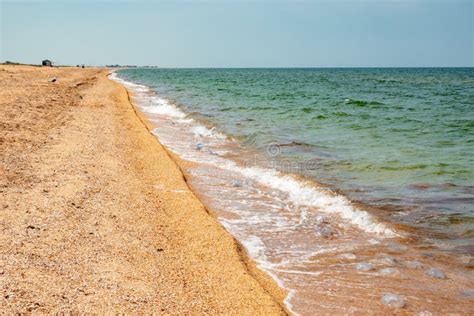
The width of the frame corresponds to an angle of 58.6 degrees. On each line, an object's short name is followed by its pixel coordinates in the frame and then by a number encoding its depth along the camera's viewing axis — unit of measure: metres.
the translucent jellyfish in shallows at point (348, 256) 5.65
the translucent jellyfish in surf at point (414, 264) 5.41
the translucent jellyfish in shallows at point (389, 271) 5.21
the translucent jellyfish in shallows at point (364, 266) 5.31
